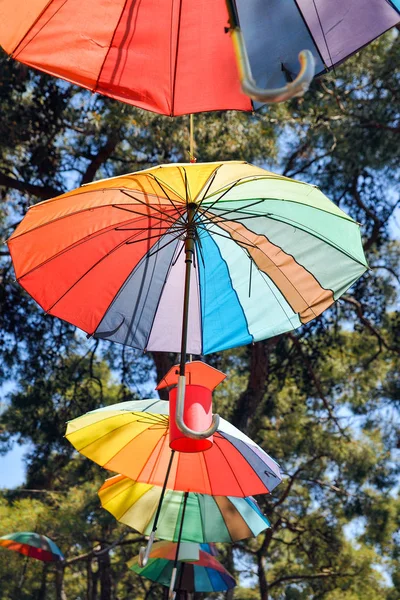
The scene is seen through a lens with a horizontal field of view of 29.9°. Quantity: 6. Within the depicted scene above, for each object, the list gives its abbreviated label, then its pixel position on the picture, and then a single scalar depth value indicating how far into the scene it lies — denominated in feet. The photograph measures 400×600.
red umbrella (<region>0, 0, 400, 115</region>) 6.79
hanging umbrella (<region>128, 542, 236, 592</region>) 19.93
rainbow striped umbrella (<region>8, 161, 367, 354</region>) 8.66
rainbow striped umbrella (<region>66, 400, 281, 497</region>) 12.41
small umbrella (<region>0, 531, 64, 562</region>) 27.58
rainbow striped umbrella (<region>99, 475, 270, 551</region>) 14.70
